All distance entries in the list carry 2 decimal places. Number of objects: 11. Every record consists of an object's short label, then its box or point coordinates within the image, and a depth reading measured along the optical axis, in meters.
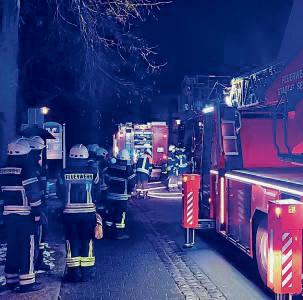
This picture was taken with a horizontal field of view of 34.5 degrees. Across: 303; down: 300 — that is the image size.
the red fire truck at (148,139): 23.84
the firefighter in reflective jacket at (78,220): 5.96
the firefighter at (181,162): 15.86
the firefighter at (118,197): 8.83
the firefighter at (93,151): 10.24
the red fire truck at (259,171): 4.34
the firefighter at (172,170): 16.36
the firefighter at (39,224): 6.28
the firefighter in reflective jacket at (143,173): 14.78
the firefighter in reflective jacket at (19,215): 5.46
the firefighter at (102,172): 9.62
